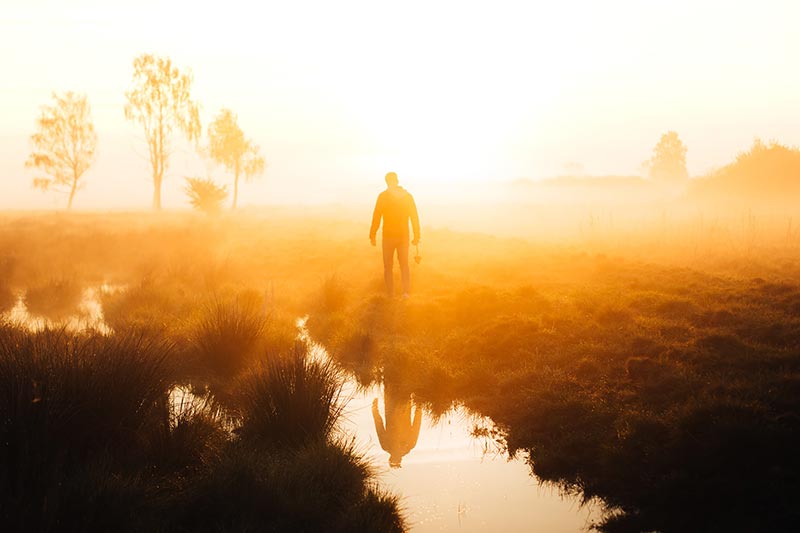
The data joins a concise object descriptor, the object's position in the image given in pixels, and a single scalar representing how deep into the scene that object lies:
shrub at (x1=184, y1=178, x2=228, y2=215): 42.53
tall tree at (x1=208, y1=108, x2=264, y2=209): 58.09
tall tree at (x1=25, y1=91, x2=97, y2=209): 50.78
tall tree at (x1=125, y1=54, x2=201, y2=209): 48.25
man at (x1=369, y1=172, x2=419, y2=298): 12.23
